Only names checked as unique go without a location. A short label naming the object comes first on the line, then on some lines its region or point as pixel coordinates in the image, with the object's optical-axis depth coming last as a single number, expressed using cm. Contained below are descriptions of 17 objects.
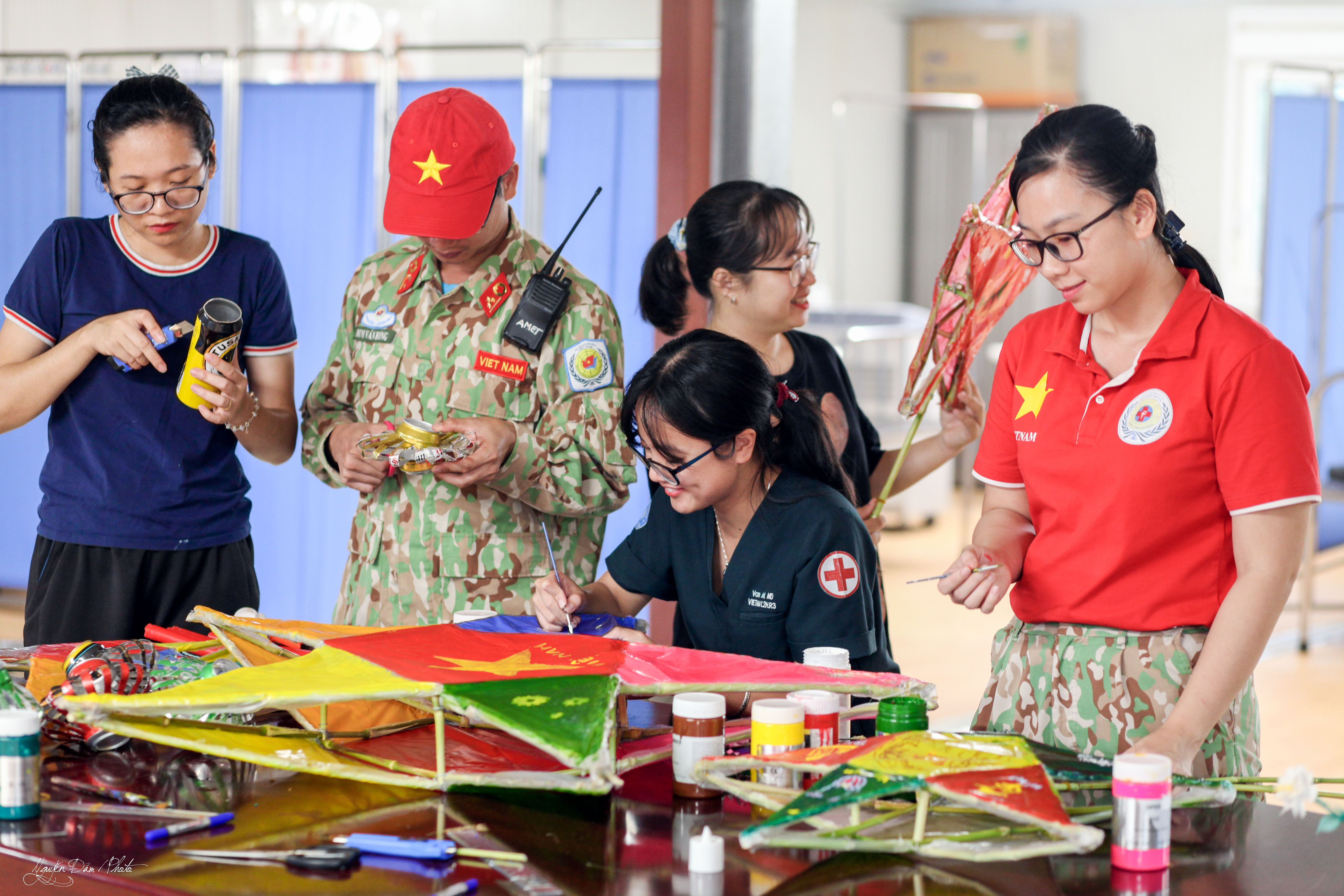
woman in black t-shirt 401
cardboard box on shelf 1281
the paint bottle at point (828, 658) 345
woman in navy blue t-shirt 386
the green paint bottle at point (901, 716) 328
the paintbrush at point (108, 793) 323
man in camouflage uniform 388
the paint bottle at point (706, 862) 307
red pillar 559
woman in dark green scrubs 368
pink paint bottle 307
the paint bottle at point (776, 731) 326
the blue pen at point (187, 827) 314
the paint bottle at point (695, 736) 327
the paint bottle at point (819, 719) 331
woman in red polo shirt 334
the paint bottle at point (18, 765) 320
